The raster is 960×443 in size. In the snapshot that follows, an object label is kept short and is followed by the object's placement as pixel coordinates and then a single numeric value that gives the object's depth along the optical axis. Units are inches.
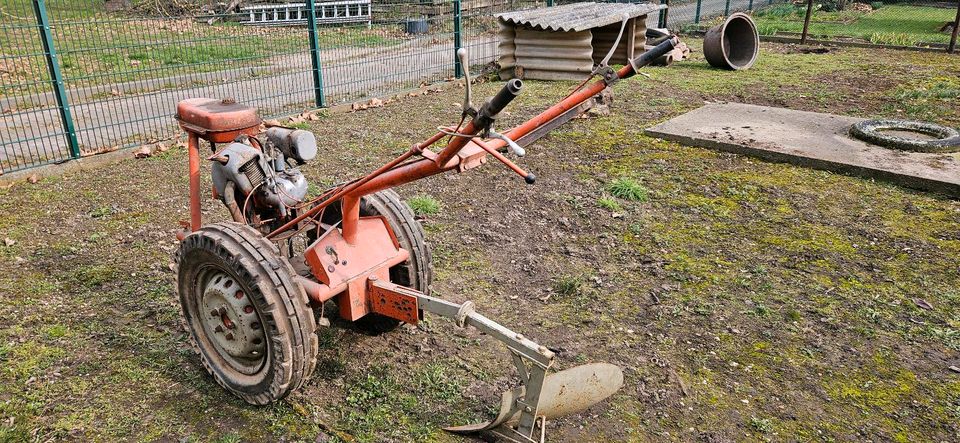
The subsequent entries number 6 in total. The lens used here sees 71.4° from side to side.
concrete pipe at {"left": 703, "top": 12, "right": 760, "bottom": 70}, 423.5
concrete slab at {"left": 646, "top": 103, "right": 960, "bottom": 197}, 226.1
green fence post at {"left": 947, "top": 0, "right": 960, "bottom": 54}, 477.4
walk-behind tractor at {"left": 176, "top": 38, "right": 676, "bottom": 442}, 101.5
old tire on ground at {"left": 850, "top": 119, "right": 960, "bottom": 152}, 246.7
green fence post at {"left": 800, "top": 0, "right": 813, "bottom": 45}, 508.2
